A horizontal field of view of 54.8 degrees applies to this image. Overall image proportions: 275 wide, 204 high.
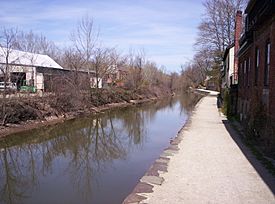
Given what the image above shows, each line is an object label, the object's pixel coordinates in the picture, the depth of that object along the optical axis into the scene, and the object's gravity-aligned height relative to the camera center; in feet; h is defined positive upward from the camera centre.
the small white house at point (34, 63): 98.11 +11.43
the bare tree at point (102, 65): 96.58 +9.52
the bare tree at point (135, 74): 126.50 +8.12
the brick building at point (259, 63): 29.00 +3.93
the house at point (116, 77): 109.58 +6.07
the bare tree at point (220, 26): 115.61 +29.35
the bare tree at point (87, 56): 94.45 +12.27
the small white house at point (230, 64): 83.41 +8.97
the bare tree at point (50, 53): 172.47 +24.34
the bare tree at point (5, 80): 46.70 +1.84
